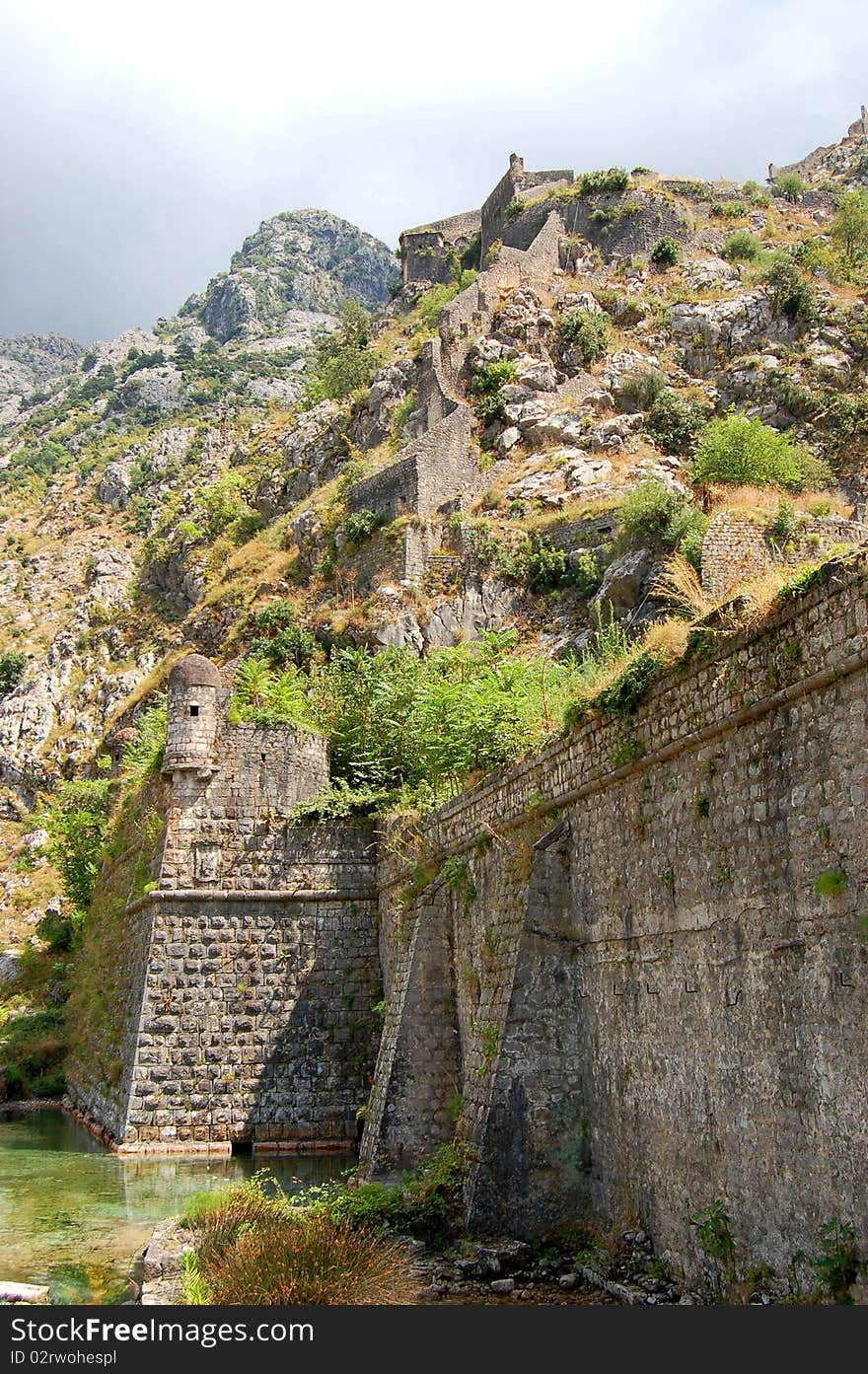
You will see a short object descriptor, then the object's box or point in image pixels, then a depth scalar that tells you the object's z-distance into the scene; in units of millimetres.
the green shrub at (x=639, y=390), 38438
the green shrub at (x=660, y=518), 26062
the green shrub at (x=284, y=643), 33406
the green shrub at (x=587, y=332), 41500
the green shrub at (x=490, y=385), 39312
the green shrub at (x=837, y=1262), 6176
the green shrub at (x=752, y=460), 28859
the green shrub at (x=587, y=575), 30000
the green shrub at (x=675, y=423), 36250
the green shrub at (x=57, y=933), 30828
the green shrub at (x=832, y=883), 6480
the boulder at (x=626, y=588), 27234
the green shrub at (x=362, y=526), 36250
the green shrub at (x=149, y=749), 19203
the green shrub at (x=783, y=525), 22875
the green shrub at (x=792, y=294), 41531
